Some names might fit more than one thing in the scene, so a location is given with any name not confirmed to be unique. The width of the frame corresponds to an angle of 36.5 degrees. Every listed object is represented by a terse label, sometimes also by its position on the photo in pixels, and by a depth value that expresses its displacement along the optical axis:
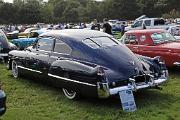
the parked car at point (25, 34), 21.45
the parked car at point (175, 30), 16.35
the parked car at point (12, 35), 22.00
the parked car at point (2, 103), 4.51
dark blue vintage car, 5.36
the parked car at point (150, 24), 19.36
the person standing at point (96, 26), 15.53
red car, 7.73
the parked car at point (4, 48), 10.54
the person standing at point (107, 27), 13.36
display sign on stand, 5.27
